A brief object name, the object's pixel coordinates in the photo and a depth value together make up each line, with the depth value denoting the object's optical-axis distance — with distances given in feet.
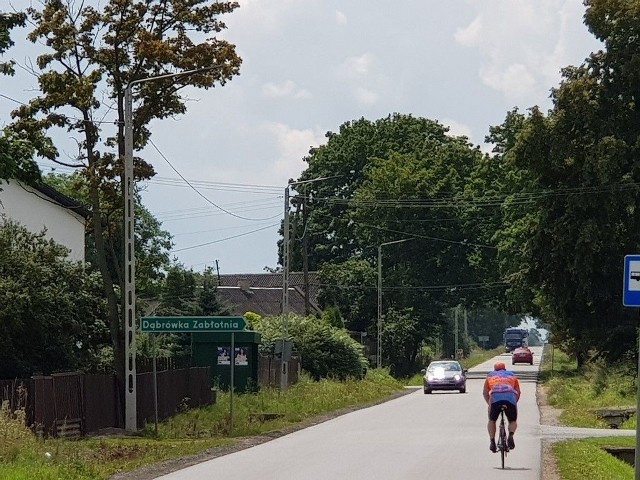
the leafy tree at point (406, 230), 257.96
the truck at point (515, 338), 425.69
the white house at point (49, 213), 144.05
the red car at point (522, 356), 321.73
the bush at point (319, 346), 179.22
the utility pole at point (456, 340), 353.63
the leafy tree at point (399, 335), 255.29
